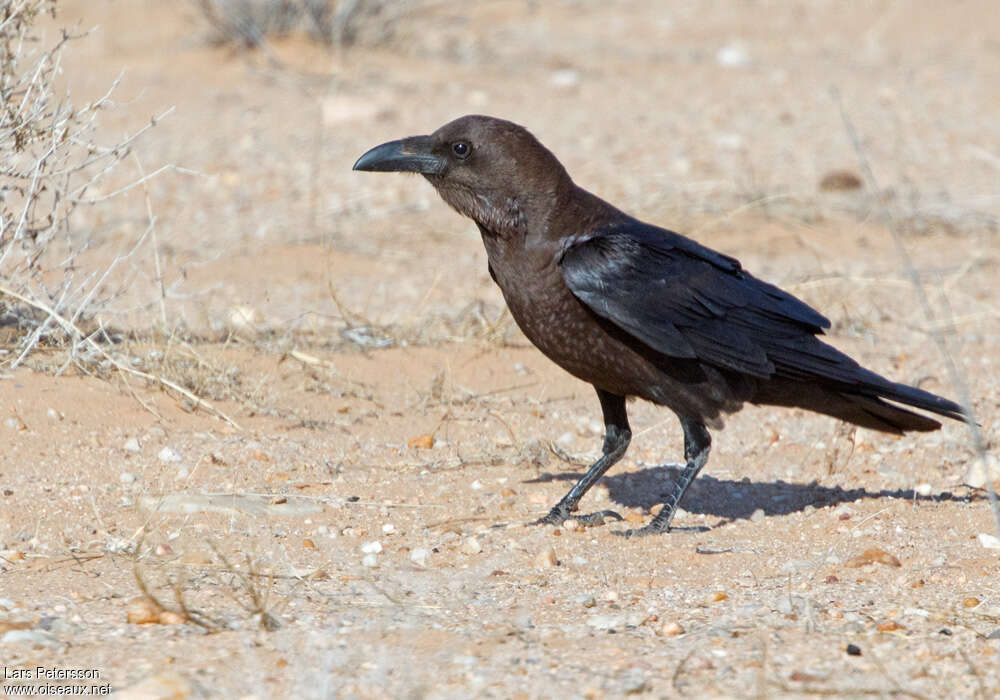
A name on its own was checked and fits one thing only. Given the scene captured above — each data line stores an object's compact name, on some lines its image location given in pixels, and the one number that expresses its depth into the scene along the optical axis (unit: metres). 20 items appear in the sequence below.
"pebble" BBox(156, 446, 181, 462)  9.00
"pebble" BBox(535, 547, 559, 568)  7.72
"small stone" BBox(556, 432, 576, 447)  10.42
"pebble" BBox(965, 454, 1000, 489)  9.41
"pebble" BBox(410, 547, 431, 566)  7.70
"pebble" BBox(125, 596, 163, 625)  6.36
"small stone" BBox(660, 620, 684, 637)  6.43
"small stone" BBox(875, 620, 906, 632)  6.39
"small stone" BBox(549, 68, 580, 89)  23.12
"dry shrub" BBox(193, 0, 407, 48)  23.47
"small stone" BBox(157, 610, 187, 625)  6.36
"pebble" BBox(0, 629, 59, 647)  6.02
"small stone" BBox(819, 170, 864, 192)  17.53
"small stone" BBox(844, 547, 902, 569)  7.71
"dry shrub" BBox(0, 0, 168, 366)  9.16
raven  8.16
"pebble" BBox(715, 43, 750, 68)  25.17
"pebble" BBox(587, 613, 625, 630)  6.58
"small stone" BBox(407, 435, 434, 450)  9.97
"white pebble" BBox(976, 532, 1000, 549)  8.12
